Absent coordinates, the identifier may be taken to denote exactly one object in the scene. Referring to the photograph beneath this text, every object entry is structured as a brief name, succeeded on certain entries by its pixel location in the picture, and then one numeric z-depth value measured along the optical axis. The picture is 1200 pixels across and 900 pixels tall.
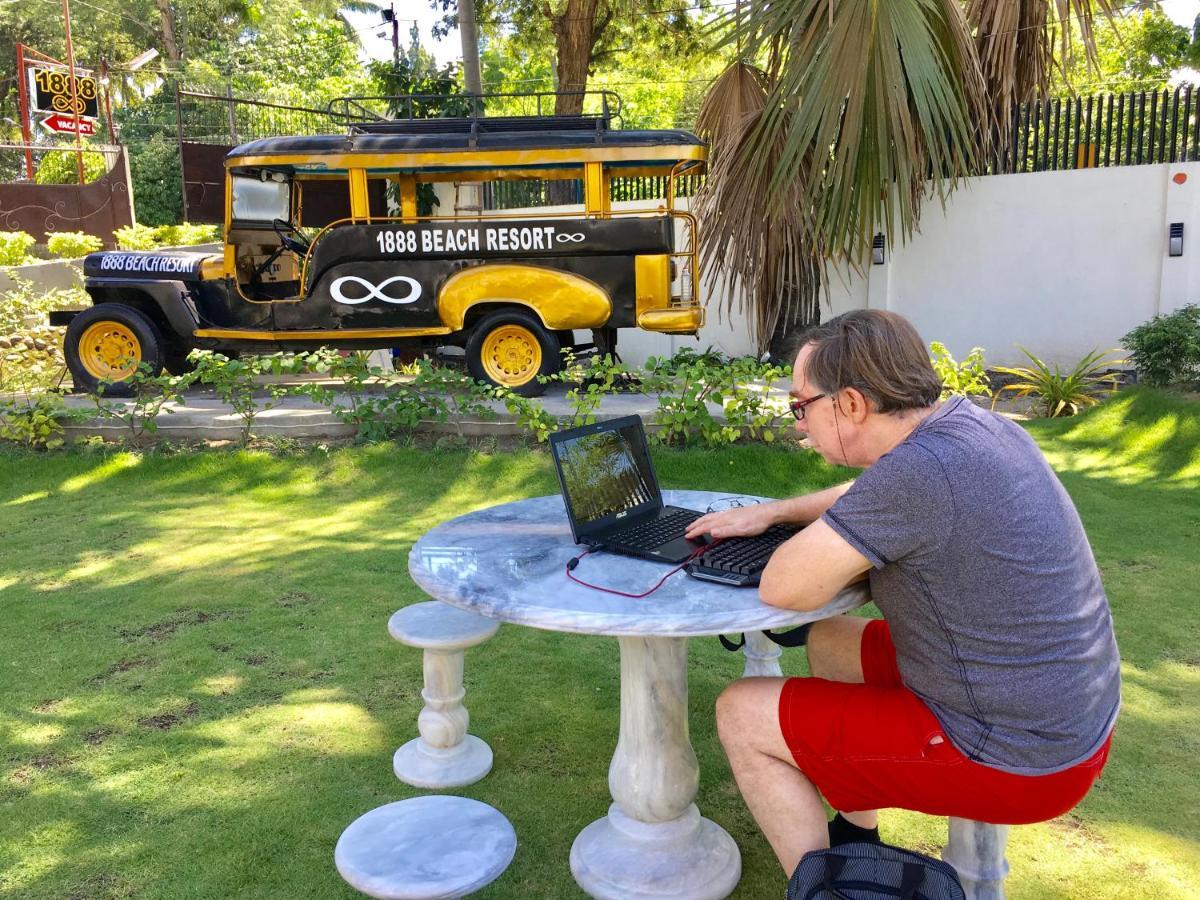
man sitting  1.90
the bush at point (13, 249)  11.13
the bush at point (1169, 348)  7.35
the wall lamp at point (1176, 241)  8.48
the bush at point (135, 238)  12.77
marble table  2.25
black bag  1.77
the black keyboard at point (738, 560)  2.22
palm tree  5.57
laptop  2.45
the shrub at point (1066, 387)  7.75
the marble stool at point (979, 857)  2.11
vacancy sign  16.78
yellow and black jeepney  7.44
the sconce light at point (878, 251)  10.08
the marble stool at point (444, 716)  3.08
